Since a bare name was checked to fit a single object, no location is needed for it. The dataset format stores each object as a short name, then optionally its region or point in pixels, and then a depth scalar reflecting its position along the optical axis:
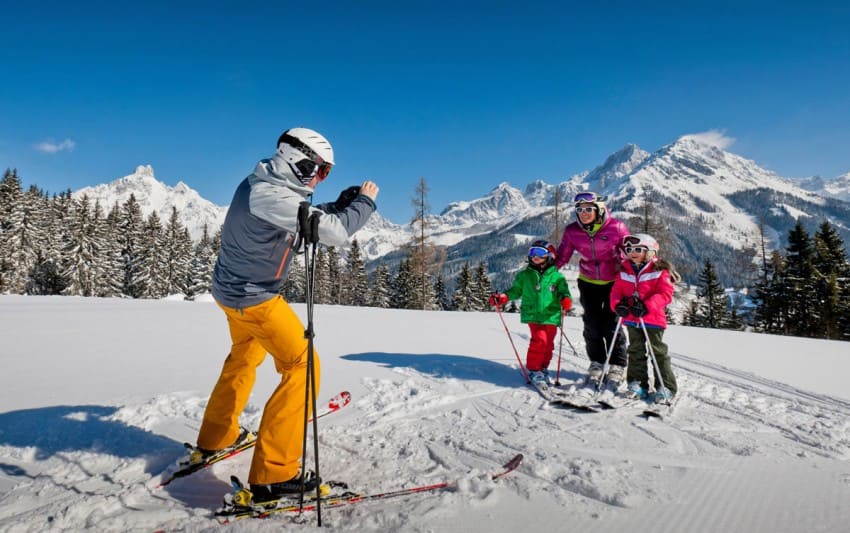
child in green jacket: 5.48
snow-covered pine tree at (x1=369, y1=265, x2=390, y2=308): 49.06
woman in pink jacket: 5.51
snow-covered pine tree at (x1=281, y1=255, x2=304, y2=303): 55.25
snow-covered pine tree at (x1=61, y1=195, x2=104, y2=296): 40.28
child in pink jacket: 4.68
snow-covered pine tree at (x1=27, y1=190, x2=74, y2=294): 44.34
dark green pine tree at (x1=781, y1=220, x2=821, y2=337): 29.16
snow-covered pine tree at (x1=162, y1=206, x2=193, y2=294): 47.19
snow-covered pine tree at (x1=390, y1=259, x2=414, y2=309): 46.72
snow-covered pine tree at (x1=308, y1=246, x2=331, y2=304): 53.81
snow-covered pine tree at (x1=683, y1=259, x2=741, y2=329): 41.03
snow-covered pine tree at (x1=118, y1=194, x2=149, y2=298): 45.16
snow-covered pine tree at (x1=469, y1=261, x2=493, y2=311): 44.59
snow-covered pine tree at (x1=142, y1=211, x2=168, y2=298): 44.56
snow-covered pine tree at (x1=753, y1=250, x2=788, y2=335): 31.38
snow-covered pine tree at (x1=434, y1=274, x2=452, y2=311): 50.00
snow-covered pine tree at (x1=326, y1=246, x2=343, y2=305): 58.94
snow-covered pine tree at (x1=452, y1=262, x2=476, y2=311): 44.56
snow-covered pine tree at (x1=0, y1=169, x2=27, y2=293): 37.22
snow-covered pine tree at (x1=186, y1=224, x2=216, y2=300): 46.38
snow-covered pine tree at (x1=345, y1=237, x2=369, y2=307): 53.39
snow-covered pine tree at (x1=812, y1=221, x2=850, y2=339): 27.66
